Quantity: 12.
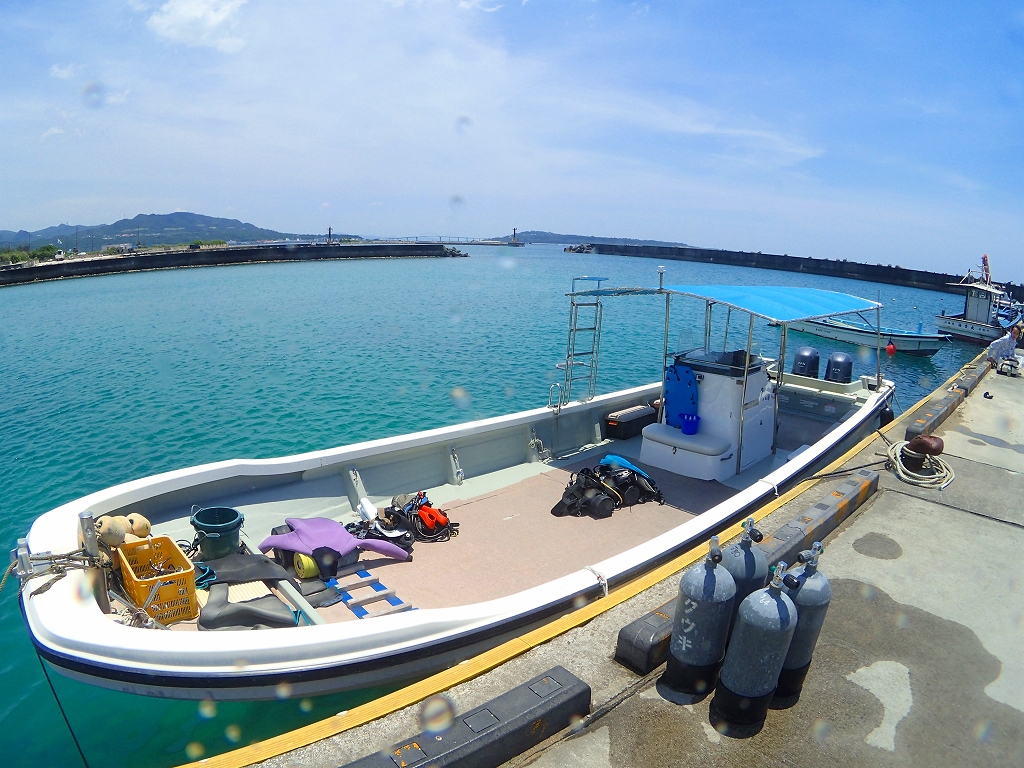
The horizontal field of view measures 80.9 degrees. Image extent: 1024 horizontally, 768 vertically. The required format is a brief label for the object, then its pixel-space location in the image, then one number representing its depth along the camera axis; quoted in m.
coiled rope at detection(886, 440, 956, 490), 7.39
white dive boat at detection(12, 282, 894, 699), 3.75
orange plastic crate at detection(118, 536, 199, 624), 4.23
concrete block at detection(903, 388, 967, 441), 9.35
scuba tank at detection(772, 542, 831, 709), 3.42
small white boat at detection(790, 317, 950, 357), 29.09
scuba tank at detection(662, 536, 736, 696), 3.43
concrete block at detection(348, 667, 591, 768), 2.84
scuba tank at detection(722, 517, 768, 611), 3.69
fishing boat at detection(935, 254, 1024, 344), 33.00
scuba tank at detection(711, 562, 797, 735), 3.19
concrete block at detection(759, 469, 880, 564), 5.00
